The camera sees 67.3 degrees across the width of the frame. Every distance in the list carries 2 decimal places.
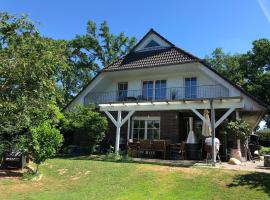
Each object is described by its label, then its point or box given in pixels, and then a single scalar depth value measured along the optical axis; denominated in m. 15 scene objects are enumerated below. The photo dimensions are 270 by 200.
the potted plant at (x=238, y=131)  8.95
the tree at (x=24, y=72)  6.07
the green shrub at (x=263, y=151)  15.43
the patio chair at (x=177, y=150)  9.28
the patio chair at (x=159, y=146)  9.42
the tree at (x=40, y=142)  7.01
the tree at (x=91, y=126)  10.79
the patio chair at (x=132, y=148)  10.10
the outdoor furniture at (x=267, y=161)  8.11
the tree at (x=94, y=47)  23.20
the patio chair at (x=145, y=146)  9.60
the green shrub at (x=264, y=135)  20.85
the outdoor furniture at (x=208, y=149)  8.56
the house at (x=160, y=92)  10.11
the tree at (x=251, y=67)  20.01
